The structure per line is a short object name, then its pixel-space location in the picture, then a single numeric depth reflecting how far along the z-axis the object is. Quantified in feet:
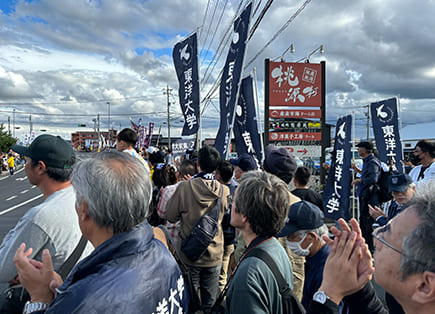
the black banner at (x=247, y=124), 18.11
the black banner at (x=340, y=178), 21.34
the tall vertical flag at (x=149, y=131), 82.31
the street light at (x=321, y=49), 36.09
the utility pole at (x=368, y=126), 145.05
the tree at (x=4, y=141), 126.41
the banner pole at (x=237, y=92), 17.48
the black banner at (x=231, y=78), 17.70
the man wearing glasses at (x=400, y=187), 13.25
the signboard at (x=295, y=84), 36.70
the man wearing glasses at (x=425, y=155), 16.48
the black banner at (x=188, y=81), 23.39
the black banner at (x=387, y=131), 22.95
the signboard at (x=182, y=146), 31.96
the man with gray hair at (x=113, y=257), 3.89
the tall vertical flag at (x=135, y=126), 71.84
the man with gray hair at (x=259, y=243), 5.34
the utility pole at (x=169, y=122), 149.77
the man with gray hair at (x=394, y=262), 3.64
